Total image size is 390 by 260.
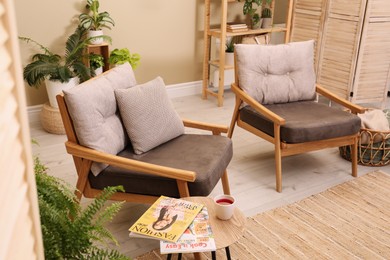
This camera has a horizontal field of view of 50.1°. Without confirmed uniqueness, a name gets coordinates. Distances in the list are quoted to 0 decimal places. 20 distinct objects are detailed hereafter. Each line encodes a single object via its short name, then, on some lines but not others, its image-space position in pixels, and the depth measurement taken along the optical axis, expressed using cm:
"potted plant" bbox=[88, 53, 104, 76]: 379
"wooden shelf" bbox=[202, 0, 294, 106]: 434
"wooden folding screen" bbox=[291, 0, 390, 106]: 414
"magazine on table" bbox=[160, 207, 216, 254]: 158
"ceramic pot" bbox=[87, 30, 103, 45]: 382
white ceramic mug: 176
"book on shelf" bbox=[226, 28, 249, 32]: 443
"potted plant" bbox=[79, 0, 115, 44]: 381
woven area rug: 229
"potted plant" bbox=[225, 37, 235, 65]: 454
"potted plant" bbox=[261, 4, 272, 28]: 470
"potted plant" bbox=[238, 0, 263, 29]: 447
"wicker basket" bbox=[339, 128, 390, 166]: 315
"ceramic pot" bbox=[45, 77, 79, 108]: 362
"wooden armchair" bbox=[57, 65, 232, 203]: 212
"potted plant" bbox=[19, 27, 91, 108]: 348
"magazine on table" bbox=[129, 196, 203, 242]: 166
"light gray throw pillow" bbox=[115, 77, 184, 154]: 239
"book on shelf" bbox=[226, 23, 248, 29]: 444
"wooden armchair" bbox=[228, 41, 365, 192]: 287
